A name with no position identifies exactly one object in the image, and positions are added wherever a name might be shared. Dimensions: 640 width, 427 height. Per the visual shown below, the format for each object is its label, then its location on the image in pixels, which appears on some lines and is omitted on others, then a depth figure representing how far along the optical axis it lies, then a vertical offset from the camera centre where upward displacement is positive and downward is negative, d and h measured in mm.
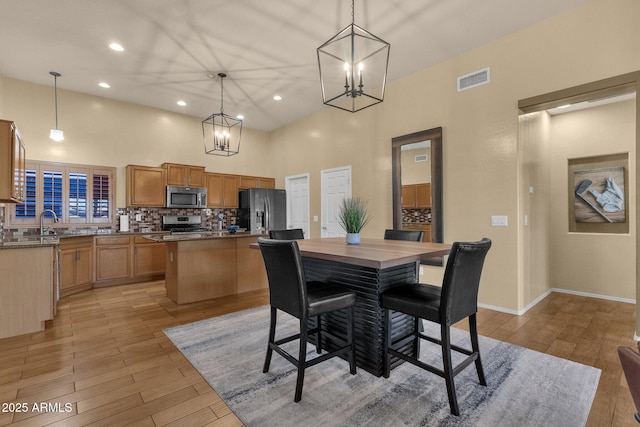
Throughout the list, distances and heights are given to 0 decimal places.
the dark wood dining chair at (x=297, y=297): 1797 -518
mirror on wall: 3961 +448
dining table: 1944 -490
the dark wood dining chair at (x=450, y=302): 1658 -521
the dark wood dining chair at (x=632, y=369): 758 -403
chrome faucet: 4558 +48
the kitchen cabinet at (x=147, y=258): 5043 -705
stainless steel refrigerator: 6219 +146
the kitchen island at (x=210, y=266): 3789 -681
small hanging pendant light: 4316 +1230
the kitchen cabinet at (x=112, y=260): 4691 -686
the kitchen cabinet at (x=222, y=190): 6211 +550
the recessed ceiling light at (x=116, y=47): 3533 +2040
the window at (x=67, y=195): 4496 +373
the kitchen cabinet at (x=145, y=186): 5238 +561
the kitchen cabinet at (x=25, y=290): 2795 -685
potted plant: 2553 -76
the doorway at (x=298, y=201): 6275 +308
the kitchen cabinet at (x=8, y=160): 2840 +562
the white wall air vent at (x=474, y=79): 3545 +1636
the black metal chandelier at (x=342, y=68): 3592 +2042
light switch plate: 3410 -85
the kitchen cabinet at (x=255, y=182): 6688 +777
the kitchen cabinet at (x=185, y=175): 5578 +803
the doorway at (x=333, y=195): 5309 +374
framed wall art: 4031 +261
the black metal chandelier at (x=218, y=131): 6199 +1805
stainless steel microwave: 5535 +377
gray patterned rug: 1667 -1125
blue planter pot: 2551 -204
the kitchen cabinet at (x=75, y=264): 4102 -666
